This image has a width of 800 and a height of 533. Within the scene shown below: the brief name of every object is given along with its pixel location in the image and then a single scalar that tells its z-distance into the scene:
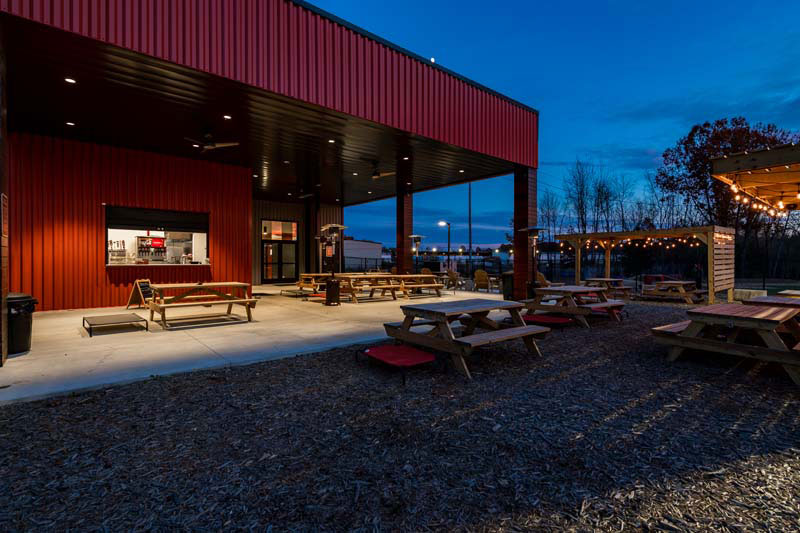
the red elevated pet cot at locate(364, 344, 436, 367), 4.41
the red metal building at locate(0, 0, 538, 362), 6.00
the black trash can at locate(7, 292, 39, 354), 5.37
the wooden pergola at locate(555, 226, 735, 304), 11.35
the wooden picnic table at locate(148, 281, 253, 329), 7.44
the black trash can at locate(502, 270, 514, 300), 12.57
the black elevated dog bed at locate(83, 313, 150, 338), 6.55
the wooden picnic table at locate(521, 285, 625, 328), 7.60
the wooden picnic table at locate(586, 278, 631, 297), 13.36
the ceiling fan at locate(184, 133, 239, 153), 8.72
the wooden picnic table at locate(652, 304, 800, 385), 4.33
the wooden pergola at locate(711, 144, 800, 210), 6.89
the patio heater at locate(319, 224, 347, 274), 14.04
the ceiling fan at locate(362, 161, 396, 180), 12.85
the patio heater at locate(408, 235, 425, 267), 18.15
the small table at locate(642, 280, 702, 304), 12.14
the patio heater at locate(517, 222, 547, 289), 11.91
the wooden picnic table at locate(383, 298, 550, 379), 4.55
